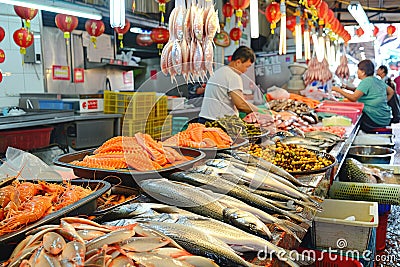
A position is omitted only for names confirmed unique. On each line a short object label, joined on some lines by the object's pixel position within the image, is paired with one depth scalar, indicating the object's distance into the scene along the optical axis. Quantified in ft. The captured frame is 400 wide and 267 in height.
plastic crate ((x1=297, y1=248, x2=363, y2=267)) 7.79
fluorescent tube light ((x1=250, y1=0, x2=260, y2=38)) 11.50
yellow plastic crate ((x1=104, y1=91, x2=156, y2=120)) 23.06
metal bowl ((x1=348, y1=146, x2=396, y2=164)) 15.99
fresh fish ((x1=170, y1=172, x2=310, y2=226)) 6.25
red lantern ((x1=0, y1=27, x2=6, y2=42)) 18.84
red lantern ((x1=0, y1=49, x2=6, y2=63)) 19.50
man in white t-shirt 14.19
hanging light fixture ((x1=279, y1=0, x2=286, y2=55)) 16.46
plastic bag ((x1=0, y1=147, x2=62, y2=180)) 6.35
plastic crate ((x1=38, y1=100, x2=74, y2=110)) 21.94
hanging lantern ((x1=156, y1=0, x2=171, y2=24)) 16.27
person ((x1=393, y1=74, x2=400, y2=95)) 46.83
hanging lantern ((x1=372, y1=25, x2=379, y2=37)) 37.41
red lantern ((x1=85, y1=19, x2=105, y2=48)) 22.16
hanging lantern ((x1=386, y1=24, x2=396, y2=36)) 38.09
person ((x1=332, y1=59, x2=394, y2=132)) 24.76
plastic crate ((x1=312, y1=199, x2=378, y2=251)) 8.84
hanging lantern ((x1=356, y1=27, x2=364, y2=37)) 34.35
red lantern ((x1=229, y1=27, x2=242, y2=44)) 27.68
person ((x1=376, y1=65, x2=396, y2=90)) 34.22
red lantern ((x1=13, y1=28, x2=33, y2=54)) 19.30
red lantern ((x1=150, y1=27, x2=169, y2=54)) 22.44
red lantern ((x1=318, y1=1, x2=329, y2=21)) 21.13
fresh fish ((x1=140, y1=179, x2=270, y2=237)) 5.30
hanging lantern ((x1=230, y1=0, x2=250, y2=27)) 16.98
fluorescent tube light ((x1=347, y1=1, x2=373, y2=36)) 22.96
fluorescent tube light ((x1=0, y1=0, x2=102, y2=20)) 16.06
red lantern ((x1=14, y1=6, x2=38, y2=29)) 17.40
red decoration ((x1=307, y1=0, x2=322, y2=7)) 17.49
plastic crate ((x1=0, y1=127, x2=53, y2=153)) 17.28
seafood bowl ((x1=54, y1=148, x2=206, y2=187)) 6.44
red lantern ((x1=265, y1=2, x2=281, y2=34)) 19.27
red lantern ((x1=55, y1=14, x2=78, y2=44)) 19.58
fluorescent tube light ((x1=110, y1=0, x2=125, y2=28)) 7.87
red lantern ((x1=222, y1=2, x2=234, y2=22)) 23.88
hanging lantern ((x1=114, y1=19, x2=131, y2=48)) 20.84
